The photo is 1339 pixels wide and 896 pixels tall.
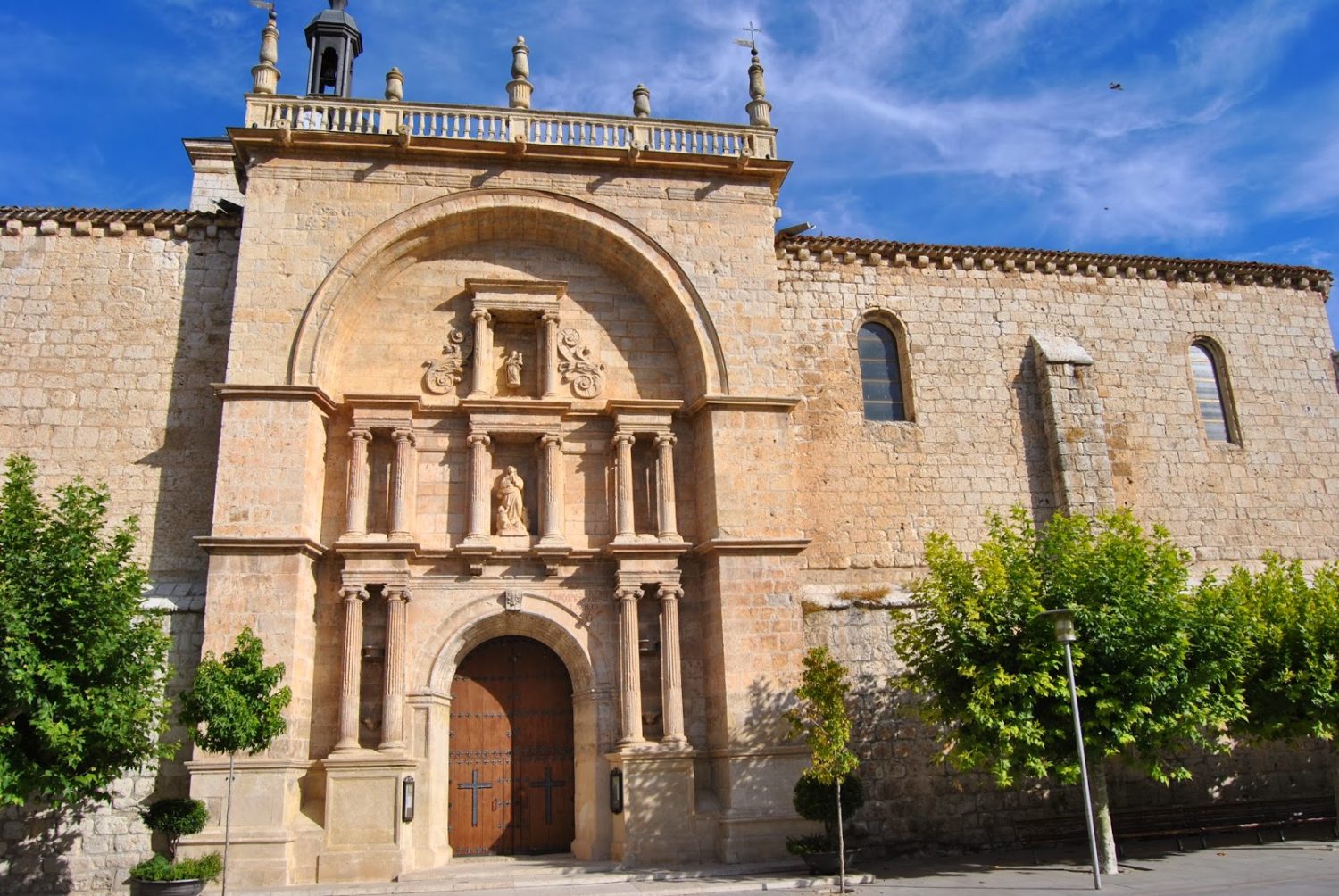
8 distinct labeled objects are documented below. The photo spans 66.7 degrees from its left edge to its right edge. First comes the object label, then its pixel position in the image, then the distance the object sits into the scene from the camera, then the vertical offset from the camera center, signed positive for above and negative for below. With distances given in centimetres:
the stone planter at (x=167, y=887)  1155 -121
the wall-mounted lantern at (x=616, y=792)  1411 -43
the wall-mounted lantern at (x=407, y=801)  1349 -42
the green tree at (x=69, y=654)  1107 +136
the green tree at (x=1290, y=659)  1438 +103
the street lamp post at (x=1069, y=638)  1178 +119
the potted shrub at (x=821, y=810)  1305 -73
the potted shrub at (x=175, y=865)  1160 -99
